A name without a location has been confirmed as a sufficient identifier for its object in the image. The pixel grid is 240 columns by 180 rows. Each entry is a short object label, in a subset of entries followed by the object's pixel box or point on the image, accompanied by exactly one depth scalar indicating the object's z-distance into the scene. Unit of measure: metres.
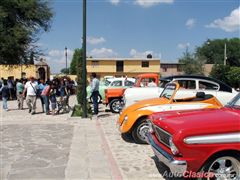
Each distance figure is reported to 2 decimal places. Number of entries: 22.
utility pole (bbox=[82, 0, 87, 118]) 8.68
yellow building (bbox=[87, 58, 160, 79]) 40.45
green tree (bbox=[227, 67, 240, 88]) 28.18
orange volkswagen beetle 5.34
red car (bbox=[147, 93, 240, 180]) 3.14
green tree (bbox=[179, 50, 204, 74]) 38.56
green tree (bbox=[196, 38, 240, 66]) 60.40
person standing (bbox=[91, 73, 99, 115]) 9.63
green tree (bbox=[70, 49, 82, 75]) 54.09
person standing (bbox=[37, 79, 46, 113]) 11.23
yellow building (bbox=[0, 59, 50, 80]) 30.01
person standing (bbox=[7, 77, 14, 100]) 16.57
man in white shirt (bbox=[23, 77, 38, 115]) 10.17
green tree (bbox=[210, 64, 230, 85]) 30.28
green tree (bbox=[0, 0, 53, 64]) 18.21
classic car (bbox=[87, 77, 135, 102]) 12.28
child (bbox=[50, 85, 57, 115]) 9.89
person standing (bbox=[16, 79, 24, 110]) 11.74
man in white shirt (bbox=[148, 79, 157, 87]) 10.17
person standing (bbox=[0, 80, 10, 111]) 11.35
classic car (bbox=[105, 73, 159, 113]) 10.32
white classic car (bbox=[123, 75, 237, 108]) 7.34
